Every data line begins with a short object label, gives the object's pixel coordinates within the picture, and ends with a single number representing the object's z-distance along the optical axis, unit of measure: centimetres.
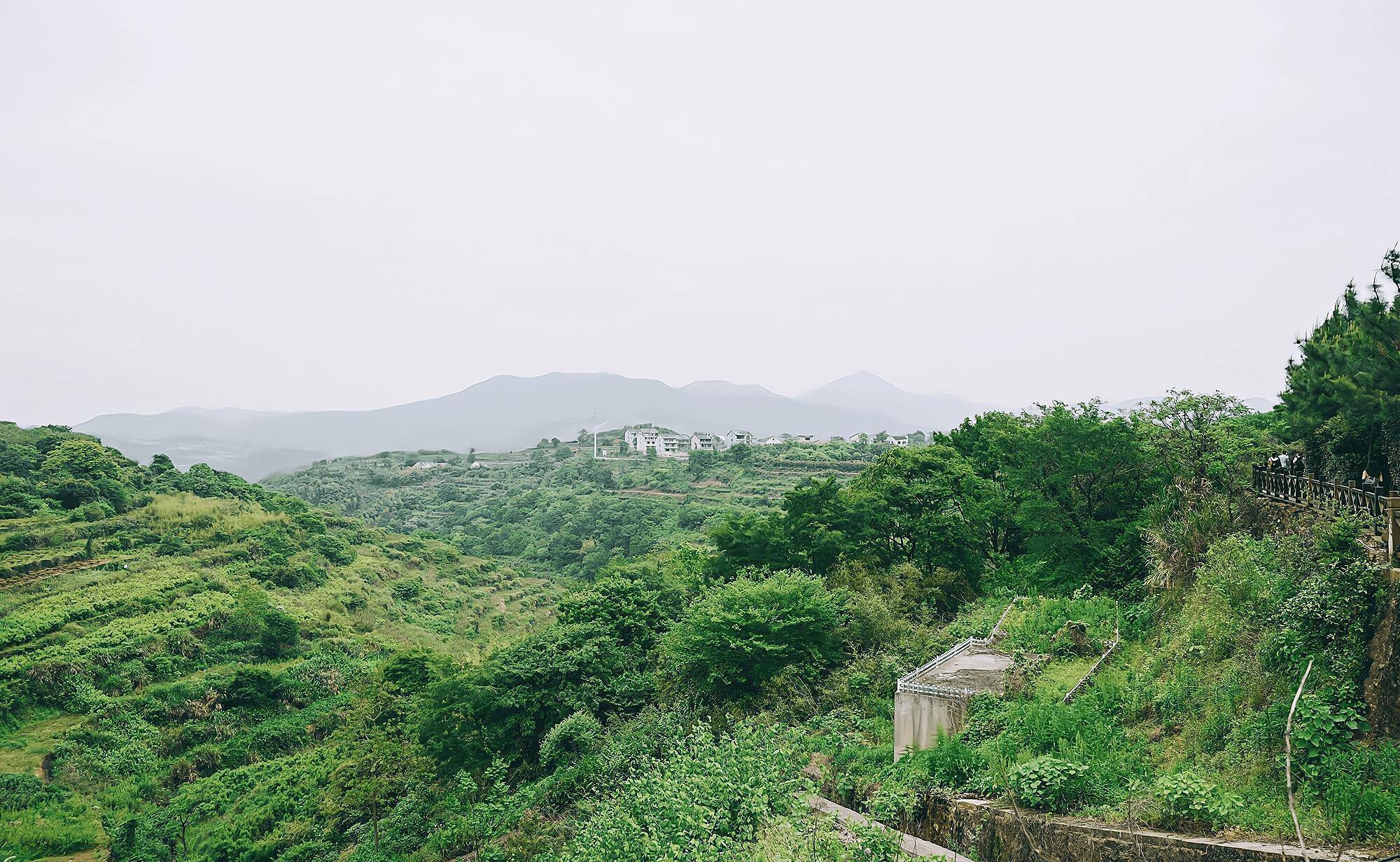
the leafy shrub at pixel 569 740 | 1576
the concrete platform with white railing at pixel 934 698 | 1027
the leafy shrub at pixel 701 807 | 805
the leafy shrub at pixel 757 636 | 1501
